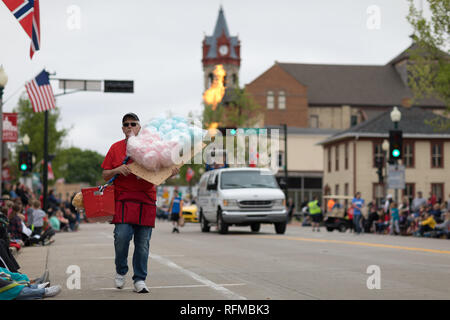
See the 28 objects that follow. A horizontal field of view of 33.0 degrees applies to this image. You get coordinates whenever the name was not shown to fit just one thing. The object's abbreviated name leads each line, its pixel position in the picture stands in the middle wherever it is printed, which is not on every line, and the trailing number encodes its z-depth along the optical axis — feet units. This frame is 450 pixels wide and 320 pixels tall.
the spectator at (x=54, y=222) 99.30
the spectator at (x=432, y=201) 101.22
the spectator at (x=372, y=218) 116.88
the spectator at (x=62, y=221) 107.81
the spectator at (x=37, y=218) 75.41
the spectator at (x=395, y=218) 102.53
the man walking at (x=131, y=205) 29.68
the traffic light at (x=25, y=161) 106.71
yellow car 144.25
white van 85.10
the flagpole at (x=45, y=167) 115.73
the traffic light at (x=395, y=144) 92.42
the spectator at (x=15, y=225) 60.44
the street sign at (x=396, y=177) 102.06
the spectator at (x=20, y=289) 26.63
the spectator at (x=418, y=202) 108.37
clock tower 404.98
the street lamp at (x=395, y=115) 102.94
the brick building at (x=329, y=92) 311.27
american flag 98.63
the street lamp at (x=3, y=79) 71.05
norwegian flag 51.16
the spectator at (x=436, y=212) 93.66
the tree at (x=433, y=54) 101.09
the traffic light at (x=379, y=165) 129.99
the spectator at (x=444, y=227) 85.61
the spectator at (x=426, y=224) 91.76
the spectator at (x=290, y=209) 172.96
